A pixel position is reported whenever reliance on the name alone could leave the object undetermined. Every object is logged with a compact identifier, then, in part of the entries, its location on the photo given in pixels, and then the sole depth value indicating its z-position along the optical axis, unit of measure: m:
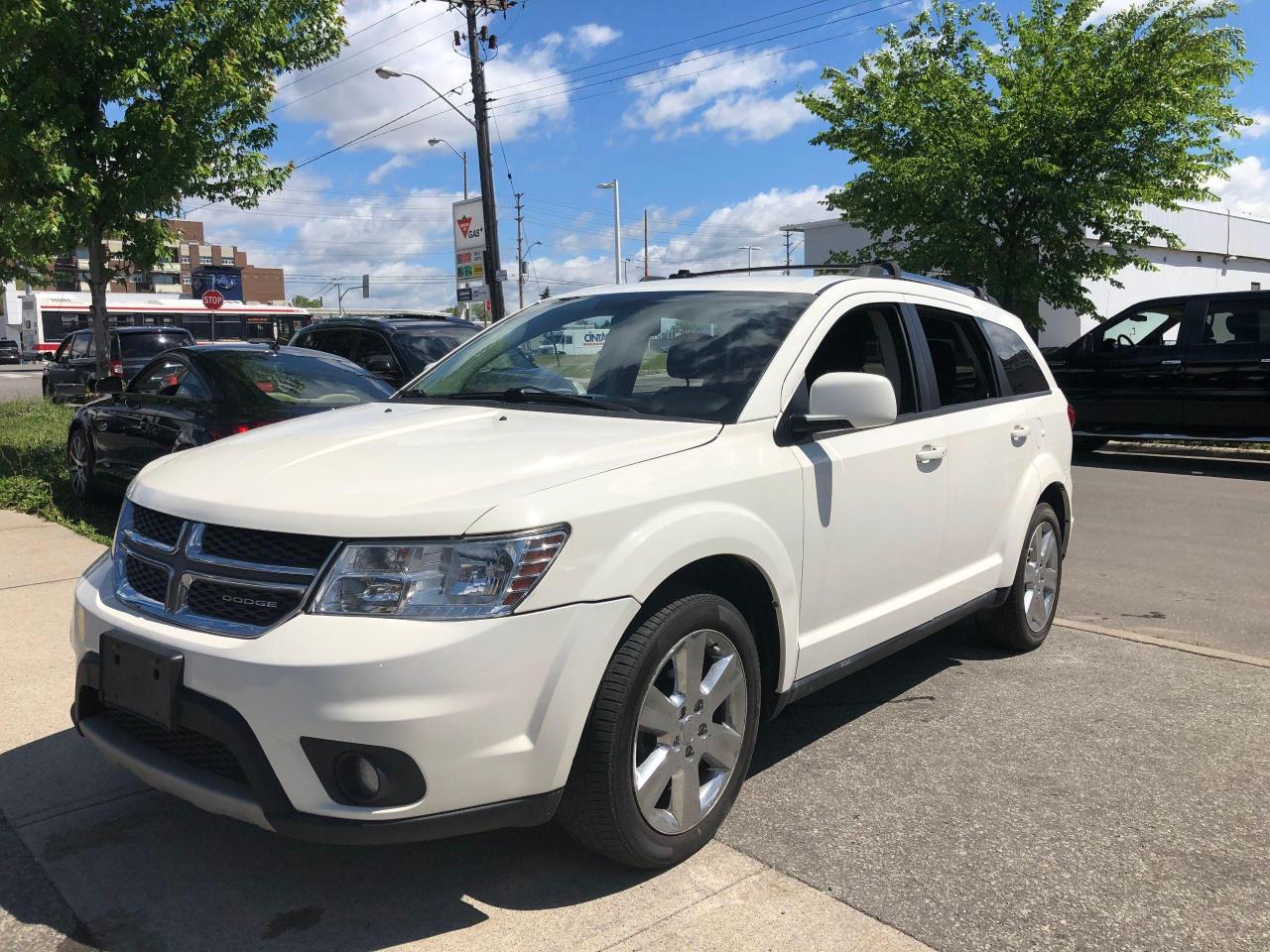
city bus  44.38
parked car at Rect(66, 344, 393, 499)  6.81
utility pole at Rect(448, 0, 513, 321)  21.84
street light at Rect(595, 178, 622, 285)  46.47
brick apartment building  79.81
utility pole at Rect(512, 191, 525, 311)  59.38
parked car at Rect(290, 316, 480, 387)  10.25
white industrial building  35.47
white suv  2.50
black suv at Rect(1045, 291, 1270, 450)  11.66
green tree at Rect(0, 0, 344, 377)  9.40
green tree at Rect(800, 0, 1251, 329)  15.05
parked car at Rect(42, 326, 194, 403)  19.67
